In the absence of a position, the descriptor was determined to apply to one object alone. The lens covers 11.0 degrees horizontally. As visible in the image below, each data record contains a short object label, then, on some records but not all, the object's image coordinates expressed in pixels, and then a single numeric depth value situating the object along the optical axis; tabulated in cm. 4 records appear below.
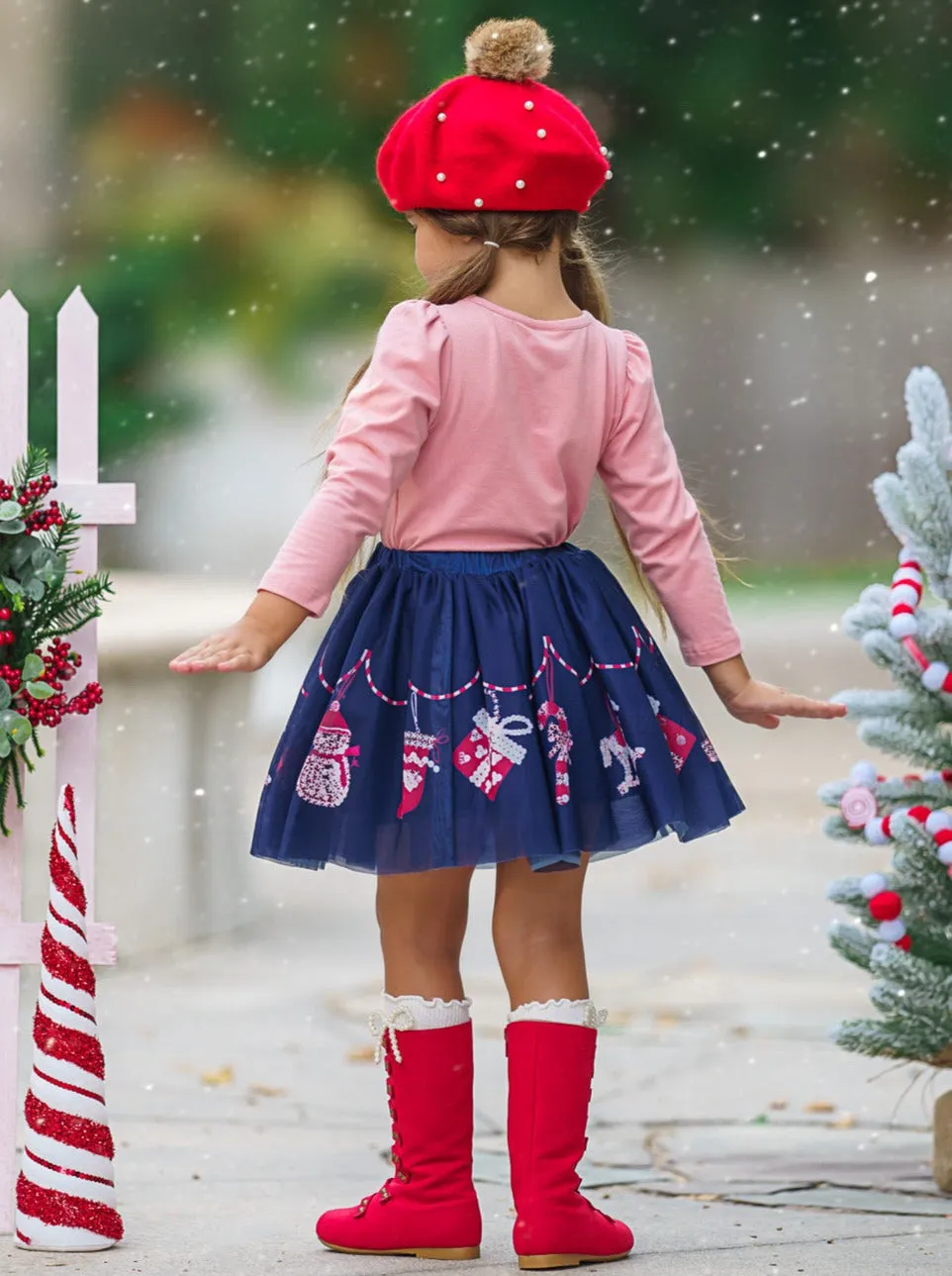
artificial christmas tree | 519
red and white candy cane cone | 489
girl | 477
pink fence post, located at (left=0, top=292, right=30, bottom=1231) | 498
